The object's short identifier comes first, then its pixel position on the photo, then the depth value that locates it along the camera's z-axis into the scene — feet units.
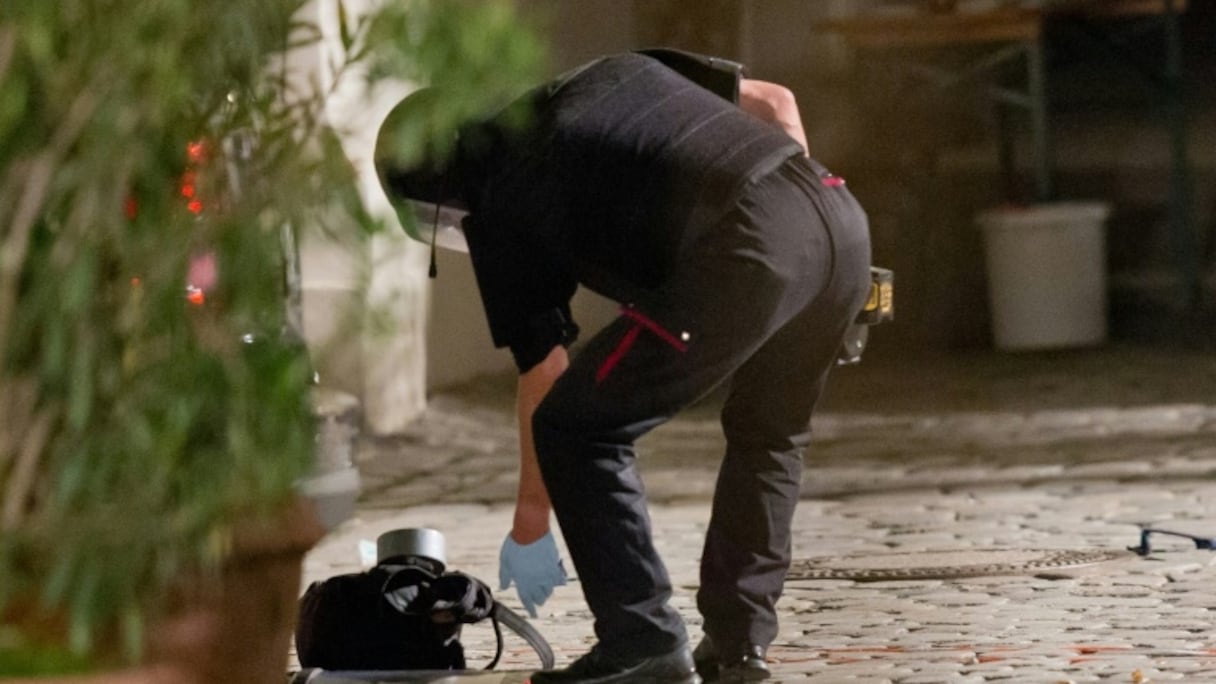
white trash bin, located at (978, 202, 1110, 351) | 81.10
